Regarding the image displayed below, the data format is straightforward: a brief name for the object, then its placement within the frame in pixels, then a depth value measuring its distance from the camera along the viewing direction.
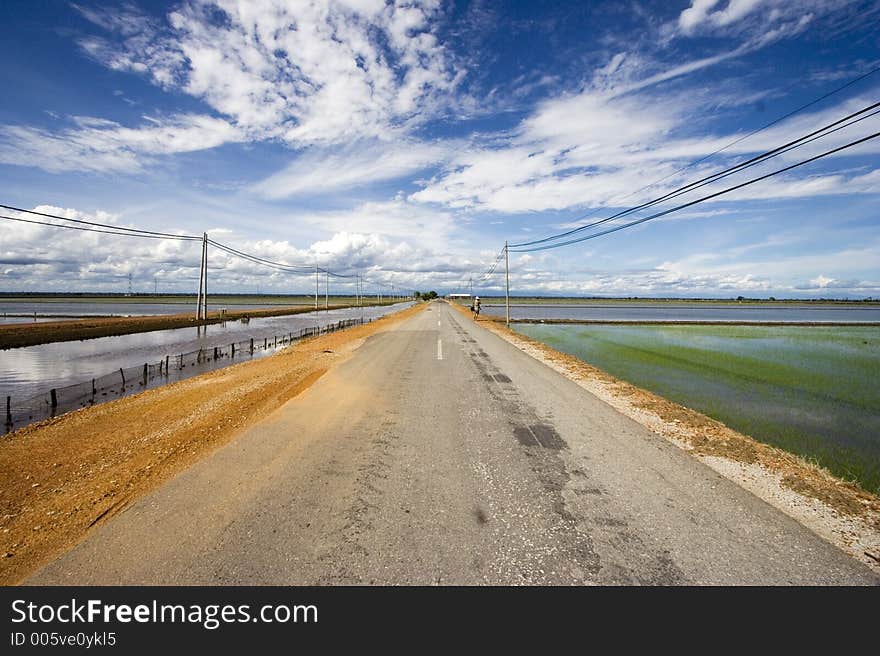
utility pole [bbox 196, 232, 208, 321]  50.06
